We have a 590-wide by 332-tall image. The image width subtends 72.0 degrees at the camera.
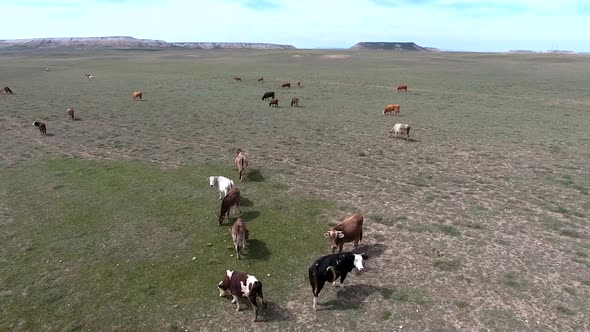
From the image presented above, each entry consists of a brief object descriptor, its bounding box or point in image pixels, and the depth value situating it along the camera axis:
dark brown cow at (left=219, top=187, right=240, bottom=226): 13.30
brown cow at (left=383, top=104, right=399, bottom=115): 31.34
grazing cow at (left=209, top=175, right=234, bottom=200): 14.98
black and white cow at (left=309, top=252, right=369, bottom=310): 9.38
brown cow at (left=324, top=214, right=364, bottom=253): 11.23
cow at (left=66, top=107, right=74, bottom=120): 29.16
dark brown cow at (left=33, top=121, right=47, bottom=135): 24.89
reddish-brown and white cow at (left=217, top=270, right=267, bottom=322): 8.97
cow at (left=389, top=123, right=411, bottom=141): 24.61
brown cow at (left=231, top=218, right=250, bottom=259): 11.24
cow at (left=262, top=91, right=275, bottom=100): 37.60
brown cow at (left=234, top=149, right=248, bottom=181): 17.42
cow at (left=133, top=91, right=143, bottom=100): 38.06
